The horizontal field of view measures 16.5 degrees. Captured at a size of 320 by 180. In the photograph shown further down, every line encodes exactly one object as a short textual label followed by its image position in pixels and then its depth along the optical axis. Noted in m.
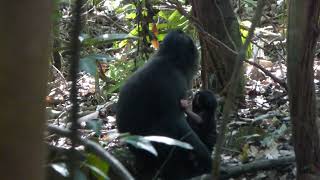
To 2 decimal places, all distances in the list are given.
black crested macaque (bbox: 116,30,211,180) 8.40
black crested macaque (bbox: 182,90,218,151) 9.12
